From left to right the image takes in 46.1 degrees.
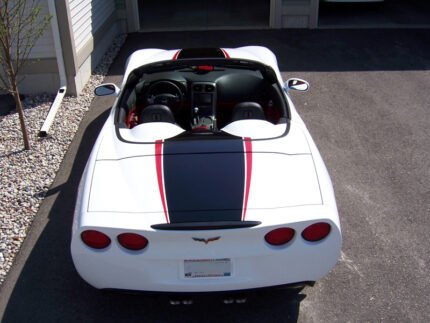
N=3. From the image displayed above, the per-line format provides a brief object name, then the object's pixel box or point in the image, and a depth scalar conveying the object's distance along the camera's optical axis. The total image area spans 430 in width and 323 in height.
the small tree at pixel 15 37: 5.27
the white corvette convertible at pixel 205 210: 3.08
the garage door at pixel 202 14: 11.23
